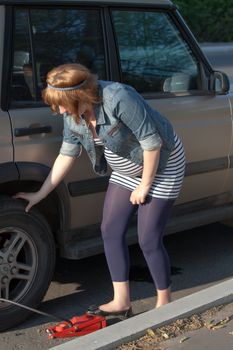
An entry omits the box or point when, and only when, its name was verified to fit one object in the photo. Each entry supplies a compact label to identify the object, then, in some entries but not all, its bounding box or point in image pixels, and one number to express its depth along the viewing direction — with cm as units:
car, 502
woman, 443
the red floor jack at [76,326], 499
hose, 502
